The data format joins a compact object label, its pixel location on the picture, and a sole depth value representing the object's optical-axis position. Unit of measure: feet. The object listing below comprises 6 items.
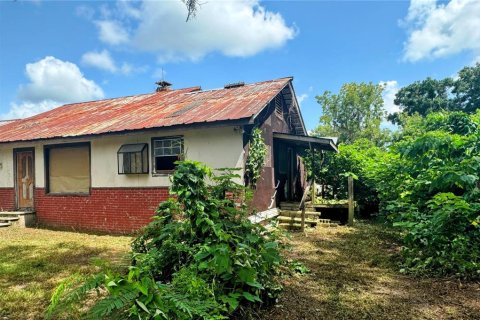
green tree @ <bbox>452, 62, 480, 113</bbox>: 109.81
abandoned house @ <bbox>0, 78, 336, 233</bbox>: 27.32
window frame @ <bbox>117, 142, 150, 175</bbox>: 29.09
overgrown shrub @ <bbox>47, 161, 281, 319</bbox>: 7.69
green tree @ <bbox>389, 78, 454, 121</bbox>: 116.37
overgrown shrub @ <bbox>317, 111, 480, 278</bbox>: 15.90
